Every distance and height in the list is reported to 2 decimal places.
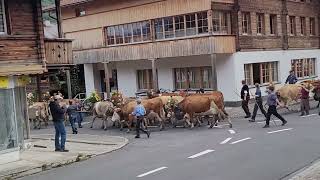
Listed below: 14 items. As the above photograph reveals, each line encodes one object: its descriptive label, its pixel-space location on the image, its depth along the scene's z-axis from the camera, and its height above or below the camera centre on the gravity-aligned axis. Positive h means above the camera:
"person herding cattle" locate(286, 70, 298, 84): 30.39 -0.83
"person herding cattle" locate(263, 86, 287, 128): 20.87 -1.57
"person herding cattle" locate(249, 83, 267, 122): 23.48 -1.64
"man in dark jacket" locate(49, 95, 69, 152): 17.84 -1.62
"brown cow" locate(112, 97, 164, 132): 22.92 -1.66
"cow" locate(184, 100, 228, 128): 22.38 -2.00
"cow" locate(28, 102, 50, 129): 27.48 -2.09
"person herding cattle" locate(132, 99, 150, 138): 20.28 -1.70
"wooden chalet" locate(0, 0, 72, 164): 15.95 +0.56
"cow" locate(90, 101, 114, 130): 24.88 -1.85
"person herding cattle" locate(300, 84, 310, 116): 24.58 -1.79
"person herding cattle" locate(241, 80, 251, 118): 25.30 -1.53
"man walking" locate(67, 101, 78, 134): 23.64 -1.90
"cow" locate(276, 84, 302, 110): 26.27 -1.46
